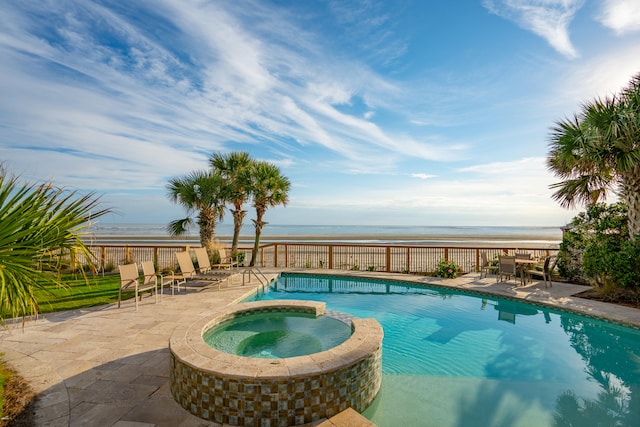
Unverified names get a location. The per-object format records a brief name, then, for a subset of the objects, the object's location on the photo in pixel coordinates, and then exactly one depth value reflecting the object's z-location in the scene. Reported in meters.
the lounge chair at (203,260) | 9.22
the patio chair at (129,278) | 6.93
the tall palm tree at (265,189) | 12.43
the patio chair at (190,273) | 8.74
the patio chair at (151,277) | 7.52
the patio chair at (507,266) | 9.05
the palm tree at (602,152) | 7.08
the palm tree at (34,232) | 2.61
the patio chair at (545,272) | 8.92
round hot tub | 2.82
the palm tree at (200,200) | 11.70
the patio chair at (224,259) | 9.75
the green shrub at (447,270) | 10.47
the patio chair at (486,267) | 10.19
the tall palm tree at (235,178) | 12.41
